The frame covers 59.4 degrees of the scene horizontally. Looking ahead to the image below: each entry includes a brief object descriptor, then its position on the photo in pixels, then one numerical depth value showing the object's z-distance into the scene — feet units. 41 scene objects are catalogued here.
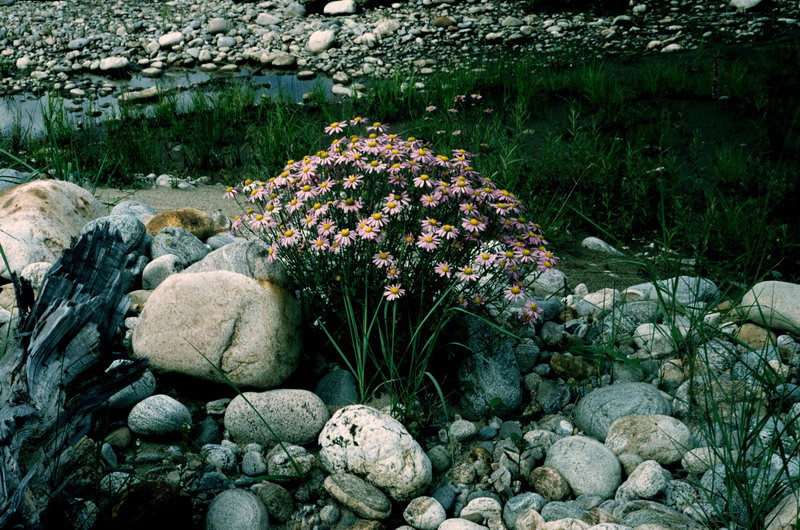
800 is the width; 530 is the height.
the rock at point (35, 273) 12.76
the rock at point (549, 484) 9.50
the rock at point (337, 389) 11.24
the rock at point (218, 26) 41.86
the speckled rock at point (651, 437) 9.83
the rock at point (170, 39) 40.45
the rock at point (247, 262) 11.76
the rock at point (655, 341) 12.40
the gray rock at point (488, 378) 11.27
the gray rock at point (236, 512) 8.44
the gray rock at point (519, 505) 9.14
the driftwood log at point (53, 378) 7.06
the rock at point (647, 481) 9.13
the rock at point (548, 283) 14.88
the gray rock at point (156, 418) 9.76
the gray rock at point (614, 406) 10.61
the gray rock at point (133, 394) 10.30
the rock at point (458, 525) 8.75
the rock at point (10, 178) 17.30
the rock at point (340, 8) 44.78
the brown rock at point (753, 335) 12.49
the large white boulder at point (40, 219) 13.35
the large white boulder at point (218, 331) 10.73
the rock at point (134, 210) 16.17
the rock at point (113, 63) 37.53
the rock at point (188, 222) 15.30
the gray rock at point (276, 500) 9.07
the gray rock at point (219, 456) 9.53
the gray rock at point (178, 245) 14.08
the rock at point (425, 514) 9.05
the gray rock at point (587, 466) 9.52
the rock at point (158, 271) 13.39
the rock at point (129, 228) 13.50
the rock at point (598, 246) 17.40
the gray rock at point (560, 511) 8.97
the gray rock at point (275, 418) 10.11
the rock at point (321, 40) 37.86
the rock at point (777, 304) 12.51
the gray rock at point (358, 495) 9.06
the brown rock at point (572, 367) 12.03
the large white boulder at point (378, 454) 9.31
